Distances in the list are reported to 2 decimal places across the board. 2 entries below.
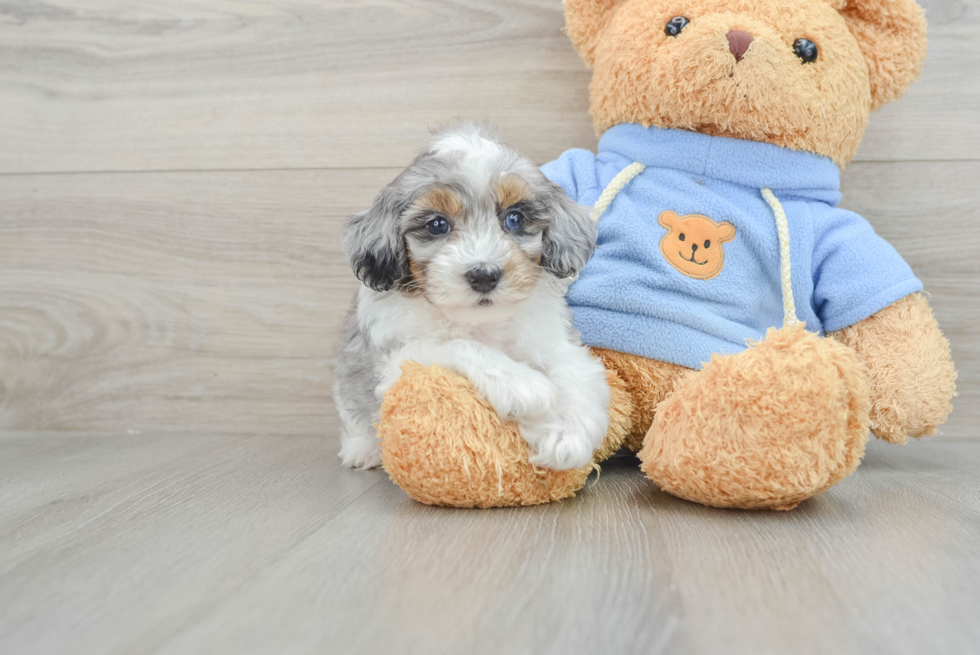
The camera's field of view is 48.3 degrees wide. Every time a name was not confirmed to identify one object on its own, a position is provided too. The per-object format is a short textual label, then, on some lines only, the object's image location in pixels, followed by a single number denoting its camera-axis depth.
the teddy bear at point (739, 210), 0.65
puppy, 0.58
